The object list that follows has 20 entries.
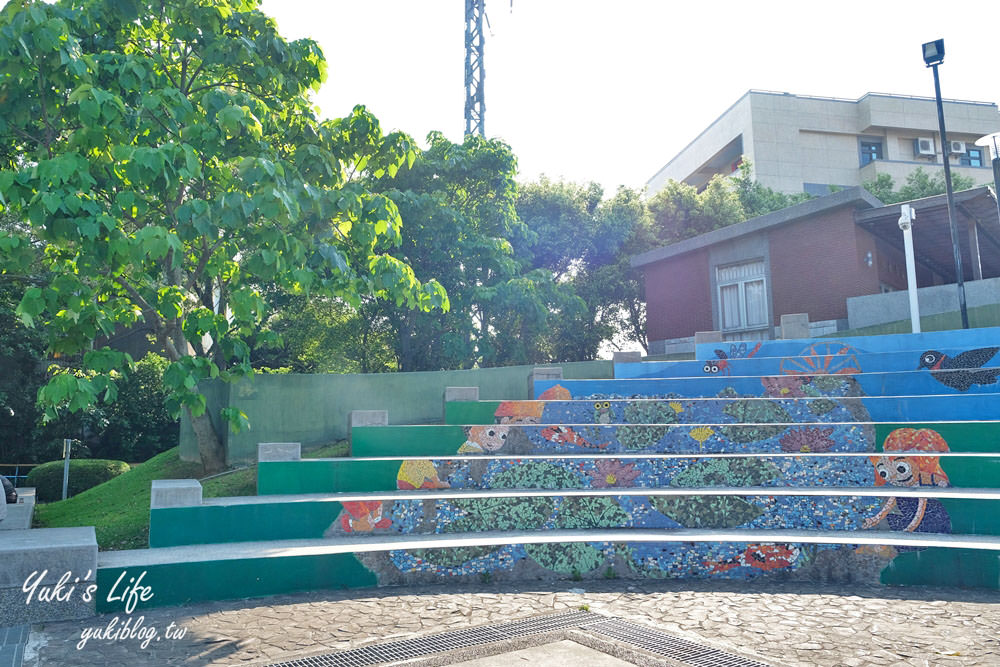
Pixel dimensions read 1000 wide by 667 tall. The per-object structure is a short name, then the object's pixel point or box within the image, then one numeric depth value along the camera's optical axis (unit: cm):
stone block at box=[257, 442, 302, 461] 803
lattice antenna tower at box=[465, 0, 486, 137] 2523
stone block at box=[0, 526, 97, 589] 508
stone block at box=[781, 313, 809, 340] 1443
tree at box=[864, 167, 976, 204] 3150
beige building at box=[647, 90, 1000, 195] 4353
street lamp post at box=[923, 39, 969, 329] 1484
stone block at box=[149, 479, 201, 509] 670
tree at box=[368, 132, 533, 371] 1659
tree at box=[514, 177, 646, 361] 2527
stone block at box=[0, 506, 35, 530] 760
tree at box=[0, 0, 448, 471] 609
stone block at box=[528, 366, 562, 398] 1148
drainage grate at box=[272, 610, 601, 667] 441
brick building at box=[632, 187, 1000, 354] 1736
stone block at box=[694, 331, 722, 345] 1418
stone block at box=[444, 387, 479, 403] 1035
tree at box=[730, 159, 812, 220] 3144
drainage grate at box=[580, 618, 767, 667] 432
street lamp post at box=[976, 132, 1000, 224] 1220
